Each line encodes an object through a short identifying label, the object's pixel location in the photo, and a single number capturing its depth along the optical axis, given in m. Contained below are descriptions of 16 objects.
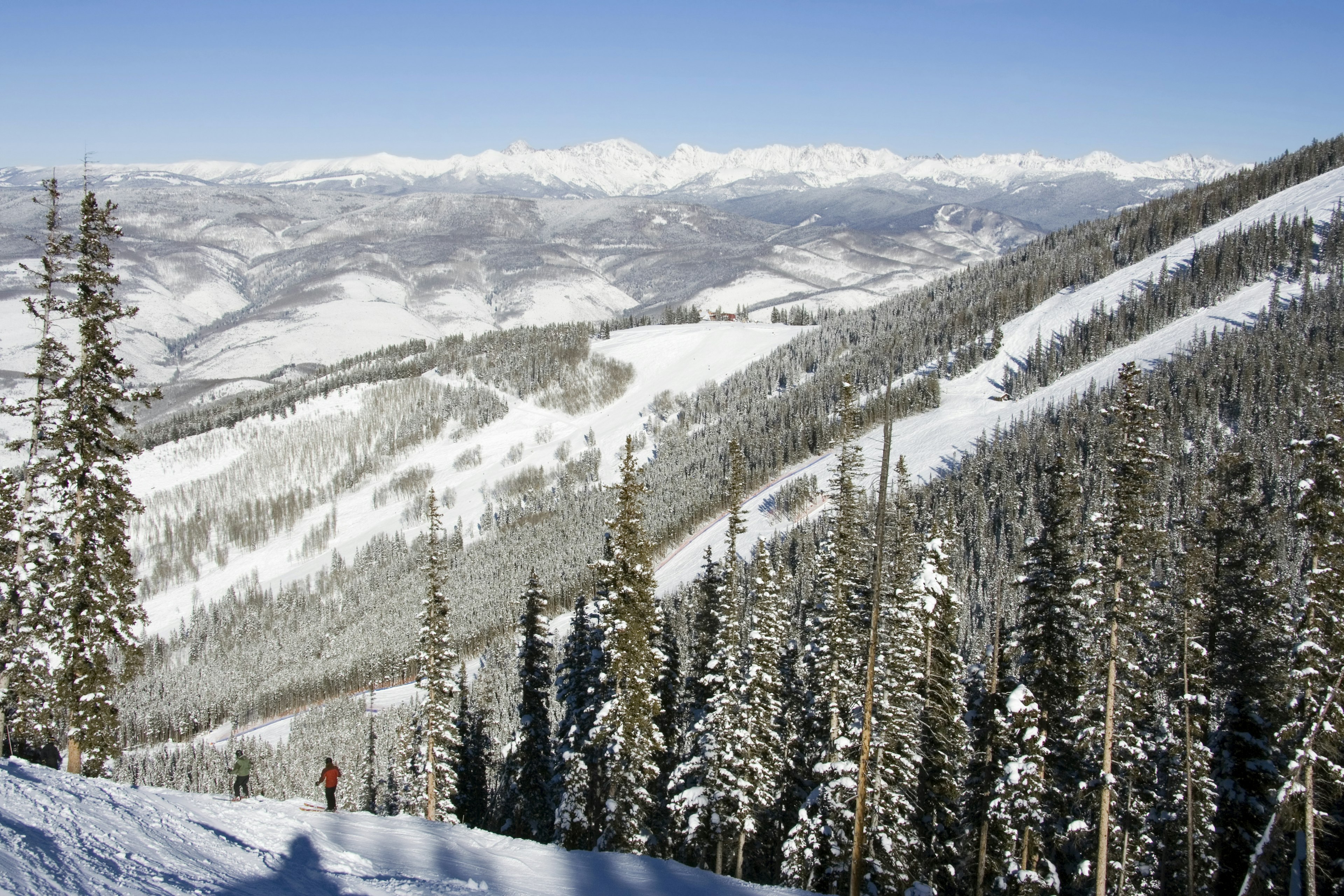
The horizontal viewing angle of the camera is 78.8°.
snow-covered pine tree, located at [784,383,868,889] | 28.14
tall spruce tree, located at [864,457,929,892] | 27.23
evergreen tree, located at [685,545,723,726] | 41.53
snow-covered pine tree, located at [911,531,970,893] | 29.94
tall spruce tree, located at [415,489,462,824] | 34.19
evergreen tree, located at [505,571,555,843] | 40.31
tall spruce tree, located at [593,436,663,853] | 30.94
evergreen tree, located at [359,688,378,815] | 57.25
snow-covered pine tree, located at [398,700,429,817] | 36.50
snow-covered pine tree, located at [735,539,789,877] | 31.45
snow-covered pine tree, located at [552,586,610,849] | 33.81
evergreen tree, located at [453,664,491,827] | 46.19
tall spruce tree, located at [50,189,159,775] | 25.12
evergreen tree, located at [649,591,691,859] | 36.75
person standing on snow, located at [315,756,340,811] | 26.19
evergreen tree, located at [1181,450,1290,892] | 29.31
